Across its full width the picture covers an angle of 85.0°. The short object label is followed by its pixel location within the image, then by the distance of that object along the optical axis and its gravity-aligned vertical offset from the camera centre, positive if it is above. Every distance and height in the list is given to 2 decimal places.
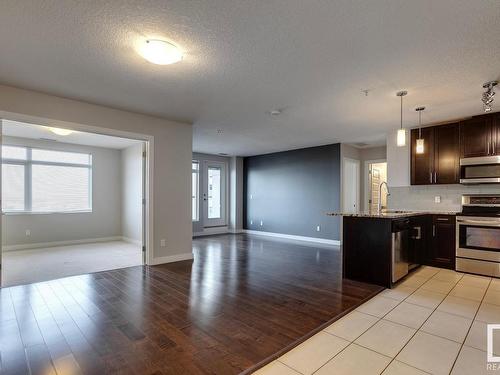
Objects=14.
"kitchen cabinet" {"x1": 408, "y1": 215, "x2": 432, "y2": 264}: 4.20 -0.82
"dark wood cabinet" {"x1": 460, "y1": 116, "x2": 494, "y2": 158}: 4.24 +0.81
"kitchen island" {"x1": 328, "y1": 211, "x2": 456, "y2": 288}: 3.55 -0.81
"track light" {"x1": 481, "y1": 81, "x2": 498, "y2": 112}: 3.11 +1.14
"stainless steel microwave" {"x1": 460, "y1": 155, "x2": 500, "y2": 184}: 4.16 +0.29
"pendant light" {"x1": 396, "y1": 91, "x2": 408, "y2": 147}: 3.45 +0.67
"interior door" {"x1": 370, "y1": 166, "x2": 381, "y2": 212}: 7.30 +0.07
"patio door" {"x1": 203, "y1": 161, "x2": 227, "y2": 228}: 8.44 -0.20
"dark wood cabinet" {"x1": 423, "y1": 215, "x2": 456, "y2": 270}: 4.39 -0.90
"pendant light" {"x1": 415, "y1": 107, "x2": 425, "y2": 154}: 3.81 +1.01
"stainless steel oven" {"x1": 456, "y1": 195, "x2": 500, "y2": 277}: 3.96 -0.74
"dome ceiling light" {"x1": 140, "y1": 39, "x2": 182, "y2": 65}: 2.34 +1.20
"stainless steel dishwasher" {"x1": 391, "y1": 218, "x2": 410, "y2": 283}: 3.55 -0.80
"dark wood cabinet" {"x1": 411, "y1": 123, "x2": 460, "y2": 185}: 4.59 +0.54
